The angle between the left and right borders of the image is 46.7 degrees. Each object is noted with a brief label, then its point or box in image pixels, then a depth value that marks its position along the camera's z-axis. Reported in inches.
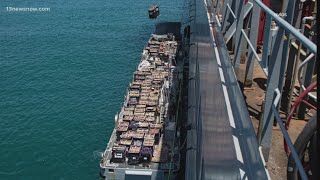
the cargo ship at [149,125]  1079.6
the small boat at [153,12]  2603.3
